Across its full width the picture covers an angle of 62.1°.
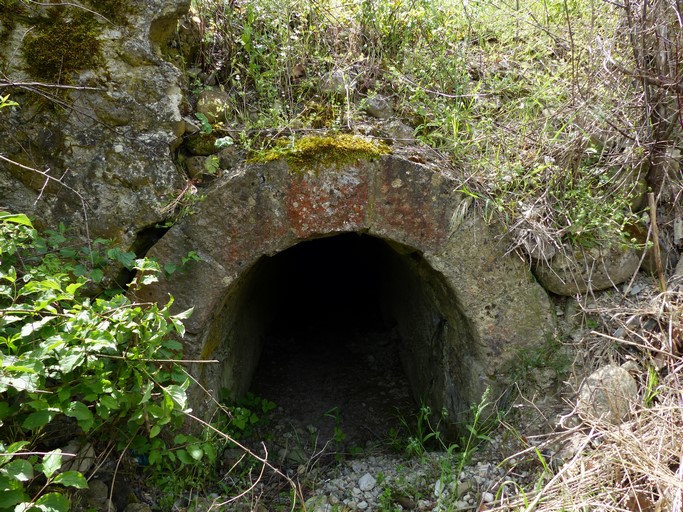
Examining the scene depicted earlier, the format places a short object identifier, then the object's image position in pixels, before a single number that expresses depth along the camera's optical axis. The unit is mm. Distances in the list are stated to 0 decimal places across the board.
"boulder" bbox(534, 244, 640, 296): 2861
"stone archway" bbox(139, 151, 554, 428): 2697
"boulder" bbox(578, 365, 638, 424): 2492
